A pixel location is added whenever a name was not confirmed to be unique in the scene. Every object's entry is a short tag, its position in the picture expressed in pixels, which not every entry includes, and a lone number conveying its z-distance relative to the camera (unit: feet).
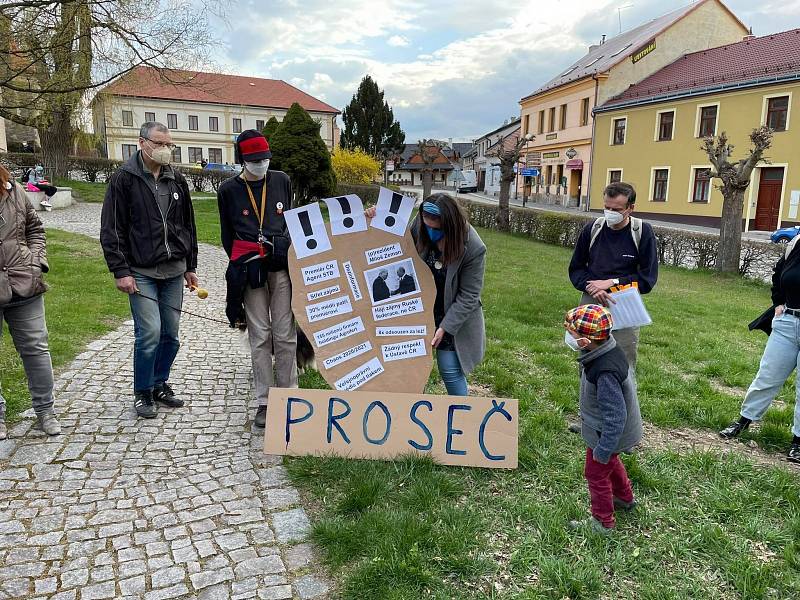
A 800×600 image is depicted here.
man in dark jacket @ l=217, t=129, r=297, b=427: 13.79
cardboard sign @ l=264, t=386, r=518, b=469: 12.50
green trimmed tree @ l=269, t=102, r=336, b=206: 61.77
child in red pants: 9.50
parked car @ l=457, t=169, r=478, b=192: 245.04
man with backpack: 14.21
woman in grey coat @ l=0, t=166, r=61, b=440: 12.57
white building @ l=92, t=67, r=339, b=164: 198.70
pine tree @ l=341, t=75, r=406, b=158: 253.03
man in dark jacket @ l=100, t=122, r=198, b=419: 13.83
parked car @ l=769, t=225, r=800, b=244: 47.55
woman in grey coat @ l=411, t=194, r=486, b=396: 12.17
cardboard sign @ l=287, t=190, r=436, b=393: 13.37
